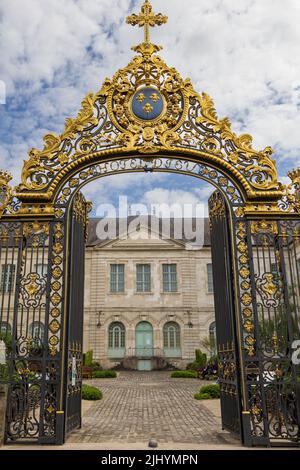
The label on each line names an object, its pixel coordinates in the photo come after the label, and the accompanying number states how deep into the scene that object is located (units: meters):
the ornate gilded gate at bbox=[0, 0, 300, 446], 5.89
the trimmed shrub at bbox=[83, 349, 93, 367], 22.61
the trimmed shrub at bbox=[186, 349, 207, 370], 22.62
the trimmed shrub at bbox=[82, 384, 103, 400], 12.27
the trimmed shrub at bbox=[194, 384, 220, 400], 12.53
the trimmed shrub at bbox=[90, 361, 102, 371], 22.60
